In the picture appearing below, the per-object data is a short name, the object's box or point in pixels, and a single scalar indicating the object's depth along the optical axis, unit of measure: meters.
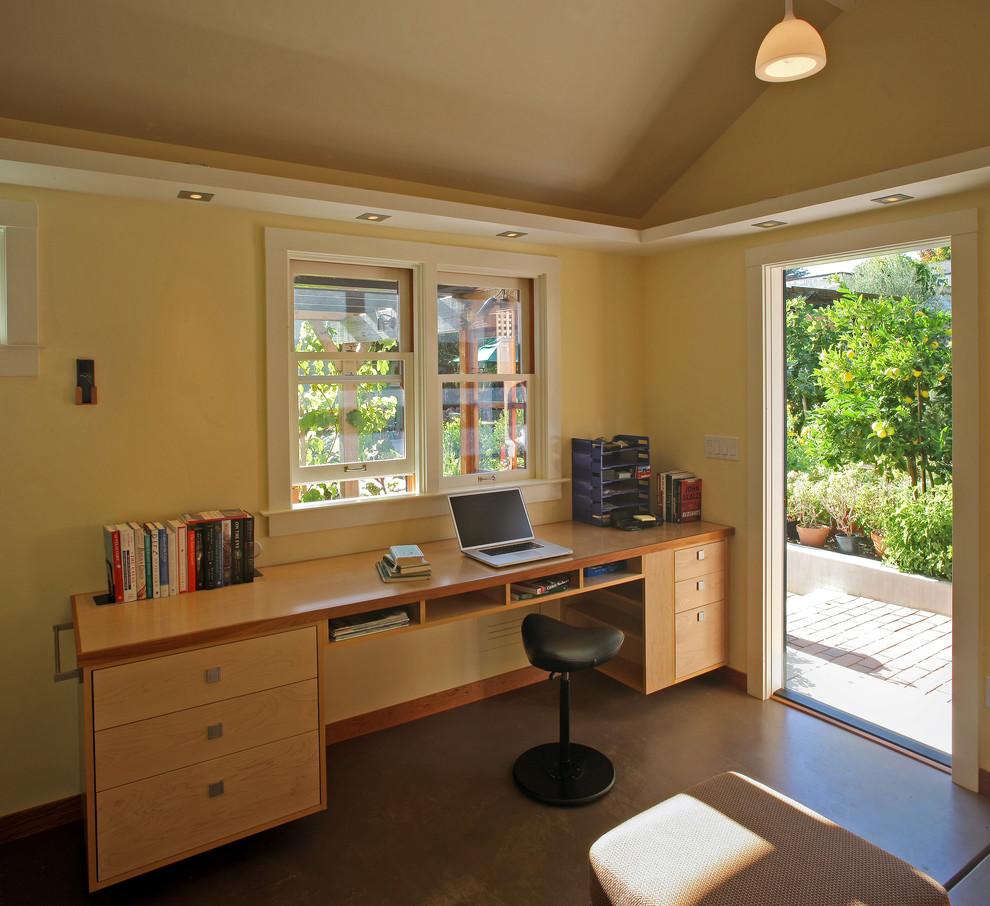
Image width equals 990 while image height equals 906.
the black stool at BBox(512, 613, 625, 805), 2.51
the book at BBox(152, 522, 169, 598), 2.37
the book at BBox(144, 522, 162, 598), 2.35
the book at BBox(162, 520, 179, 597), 2.38
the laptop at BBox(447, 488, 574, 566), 2.97
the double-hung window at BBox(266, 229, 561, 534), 2.88
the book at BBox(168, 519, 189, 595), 2.39
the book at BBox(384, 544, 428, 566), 2.56
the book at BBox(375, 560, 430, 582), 2.55
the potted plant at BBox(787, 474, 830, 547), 5.35
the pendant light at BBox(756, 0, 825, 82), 2.15
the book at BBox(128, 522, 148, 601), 2.32
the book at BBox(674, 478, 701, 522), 3.59
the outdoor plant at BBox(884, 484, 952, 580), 4.48
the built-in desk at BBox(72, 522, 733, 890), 1.95
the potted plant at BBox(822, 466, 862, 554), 5.19
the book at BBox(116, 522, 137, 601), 2.30
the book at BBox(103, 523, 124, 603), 2.28
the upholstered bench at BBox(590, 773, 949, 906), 1.47
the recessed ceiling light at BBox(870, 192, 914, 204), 2.55
